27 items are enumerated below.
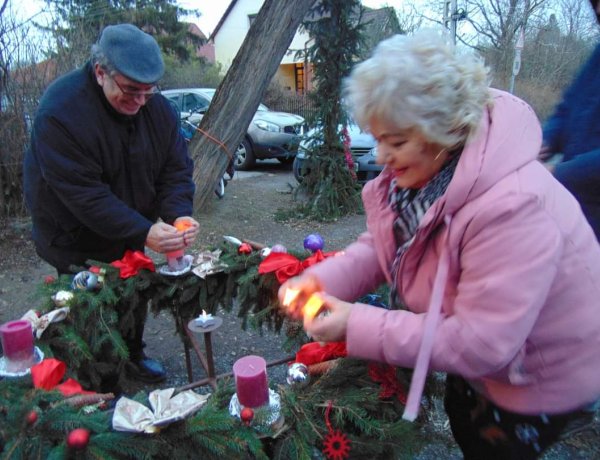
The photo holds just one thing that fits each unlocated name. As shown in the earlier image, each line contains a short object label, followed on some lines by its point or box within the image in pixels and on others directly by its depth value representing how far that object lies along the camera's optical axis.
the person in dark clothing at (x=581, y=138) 1.79
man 2.15
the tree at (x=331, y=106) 6.40
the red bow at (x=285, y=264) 2.22
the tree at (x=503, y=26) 19.39
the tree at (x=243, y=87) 5.80
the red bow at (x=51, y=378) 1.59
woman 1.05
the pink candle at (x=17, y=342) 1.69
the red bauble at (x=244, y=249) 2.54
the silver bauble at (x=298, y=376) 1.77
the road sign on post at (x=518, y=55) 10.98
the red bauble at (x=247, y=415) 1.48
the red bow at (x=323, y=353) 1.91
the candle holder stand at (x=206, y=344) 2.16
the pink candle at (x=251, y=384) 1.51
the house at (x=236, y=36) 28.38
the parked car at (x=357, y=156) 7.09
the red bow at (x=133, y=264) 2.41
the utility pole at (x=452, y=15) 15.80
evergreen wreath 1.37
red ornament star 1.55
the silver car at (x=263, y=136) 10.49
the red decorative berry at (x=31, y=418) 1.35
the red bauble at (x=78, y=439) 1.31
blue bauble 2.40
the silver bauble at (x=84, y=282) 2.26
